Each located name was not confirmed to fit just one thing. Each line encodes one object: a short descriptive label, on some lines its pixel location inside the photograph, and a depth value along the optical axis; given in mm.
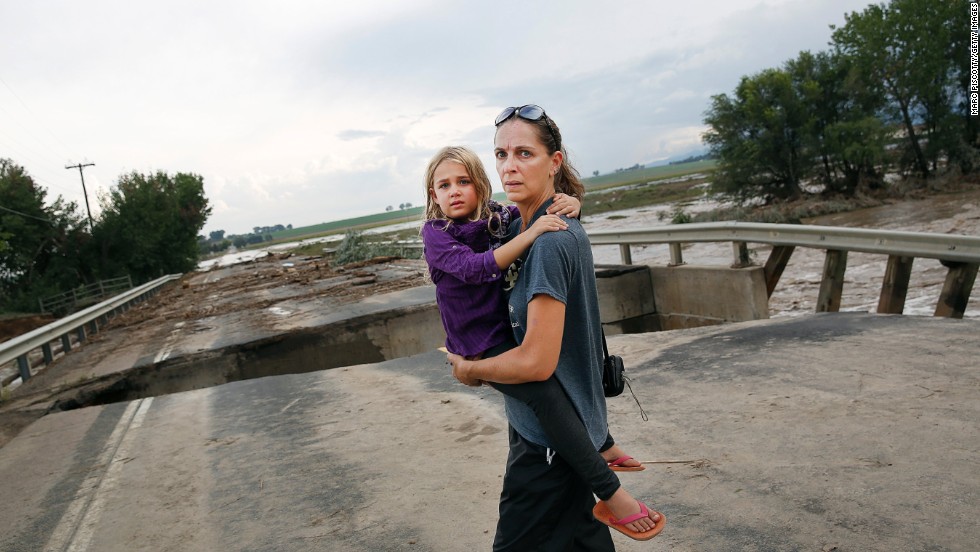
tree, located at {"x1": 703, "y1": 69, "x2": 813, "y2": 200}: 40625
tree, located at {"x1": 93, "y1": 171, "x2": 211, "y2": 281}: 62812
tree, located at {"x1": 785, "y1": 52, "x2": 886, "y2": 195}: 37281
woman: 2330
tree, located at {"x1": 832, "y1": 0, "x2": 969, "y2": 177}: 36750
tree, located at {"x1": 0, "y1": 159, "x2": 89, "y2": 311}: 53156
